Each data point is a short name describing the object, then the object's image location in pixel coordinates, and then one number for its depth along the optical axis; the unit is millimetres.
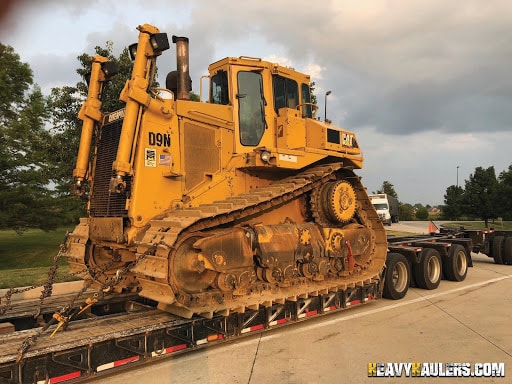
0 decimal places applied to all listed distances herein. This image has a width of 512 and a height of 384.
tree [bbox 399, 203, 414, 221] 72062
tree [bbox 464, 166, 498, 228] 46600
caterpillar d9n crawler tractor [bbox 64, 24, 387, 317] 6164
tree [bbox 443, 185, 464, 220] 56906
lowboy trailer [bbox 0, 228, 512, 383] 4699
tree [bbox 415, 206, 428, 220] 73962
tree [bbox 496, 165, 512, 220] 42531
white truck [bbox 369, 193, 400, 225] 38275
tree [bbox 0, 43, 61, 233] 16234
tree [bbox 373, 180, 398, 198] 77594
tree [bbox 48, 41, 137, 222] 15555
